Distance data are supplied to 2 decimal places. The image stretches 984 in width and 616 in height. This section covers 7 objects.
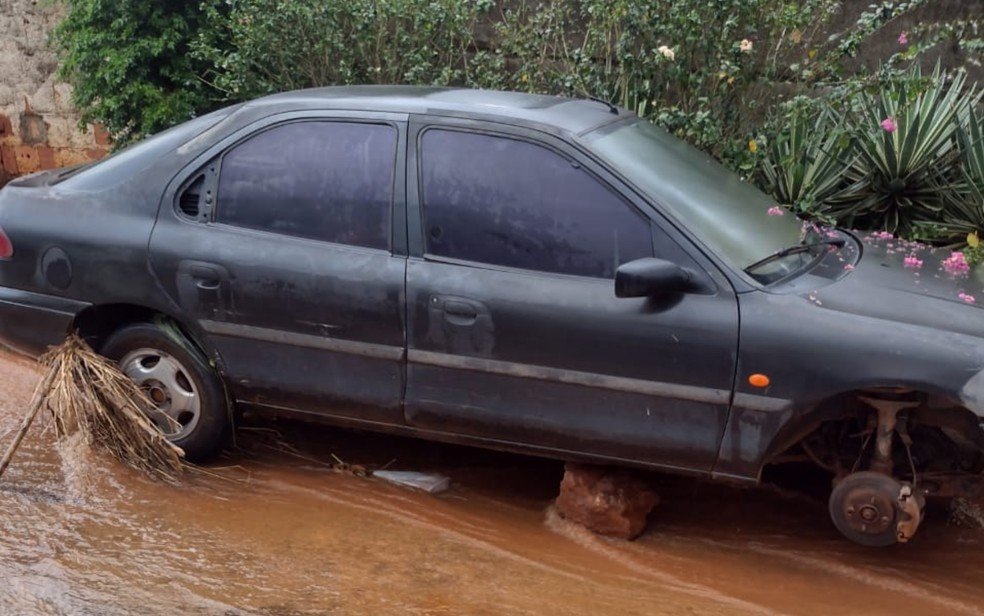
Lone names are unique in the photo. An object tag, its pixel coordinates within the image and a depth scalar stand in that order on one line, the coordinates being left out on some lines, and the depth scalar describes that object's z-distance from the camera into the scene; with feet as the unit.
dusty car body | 12.30
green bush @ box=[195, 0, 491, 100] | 23.70
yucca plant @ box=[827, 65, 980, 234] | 19.86
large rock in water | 13.62
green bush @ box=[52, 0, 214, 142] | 25.80
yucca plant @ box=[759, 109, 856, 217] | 19.92
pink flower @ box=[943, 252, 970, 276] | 13.82
